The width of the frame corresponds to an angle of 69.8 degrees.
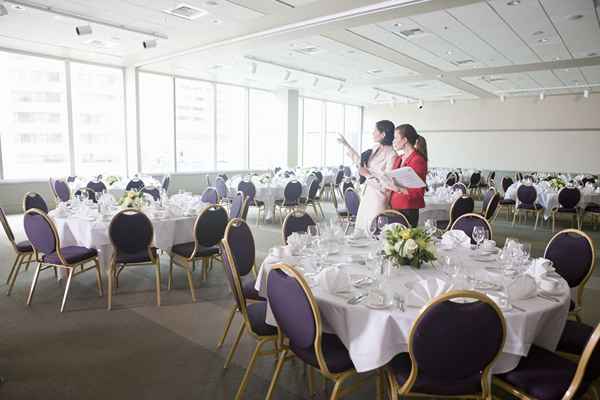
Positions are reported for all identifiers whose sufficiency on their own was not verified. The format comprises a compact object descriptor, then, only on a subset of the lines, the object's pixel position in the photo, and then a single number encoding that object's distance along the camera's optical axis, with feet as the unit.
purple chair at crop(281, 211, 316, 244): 13.24
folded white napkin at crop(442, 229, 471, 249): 11.59
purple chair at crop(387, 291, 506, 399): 6.41
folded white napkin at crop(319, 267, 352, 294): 8.01
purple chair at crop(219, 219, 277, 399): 9.02
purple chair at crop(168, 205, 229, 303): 15.10
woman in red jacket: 13.99
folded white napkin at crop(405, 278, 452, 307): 7.45
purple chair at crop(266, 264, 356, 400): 7.22
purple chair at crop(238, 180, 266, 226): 28.86
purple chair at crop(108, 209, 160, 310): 13.97
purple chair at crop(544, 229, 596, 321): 10.51
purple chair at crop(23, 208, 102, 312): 13.65
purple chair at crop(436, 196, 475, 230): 20.79
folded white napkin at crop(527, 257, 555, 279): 8.75
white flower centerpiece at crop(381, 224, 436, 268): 9.25
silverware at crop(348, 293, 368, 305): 7.63
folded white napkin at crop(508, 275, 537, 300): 7.72
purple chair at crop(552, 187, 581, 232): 27.94
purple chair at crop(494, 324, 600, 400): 6.49
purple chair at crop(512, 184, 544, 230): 29.53
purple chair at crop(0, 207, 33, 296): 15.14
